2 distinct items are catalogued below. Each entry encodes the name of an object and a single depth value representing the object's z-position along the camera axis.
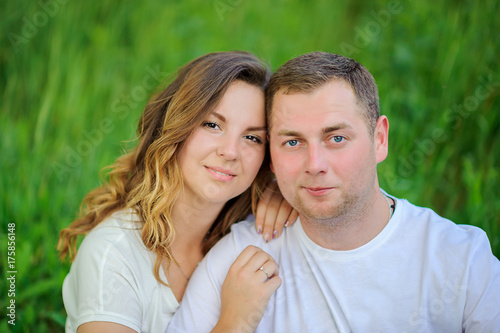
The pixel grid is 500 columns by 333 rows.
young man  1.63
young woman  1.68
